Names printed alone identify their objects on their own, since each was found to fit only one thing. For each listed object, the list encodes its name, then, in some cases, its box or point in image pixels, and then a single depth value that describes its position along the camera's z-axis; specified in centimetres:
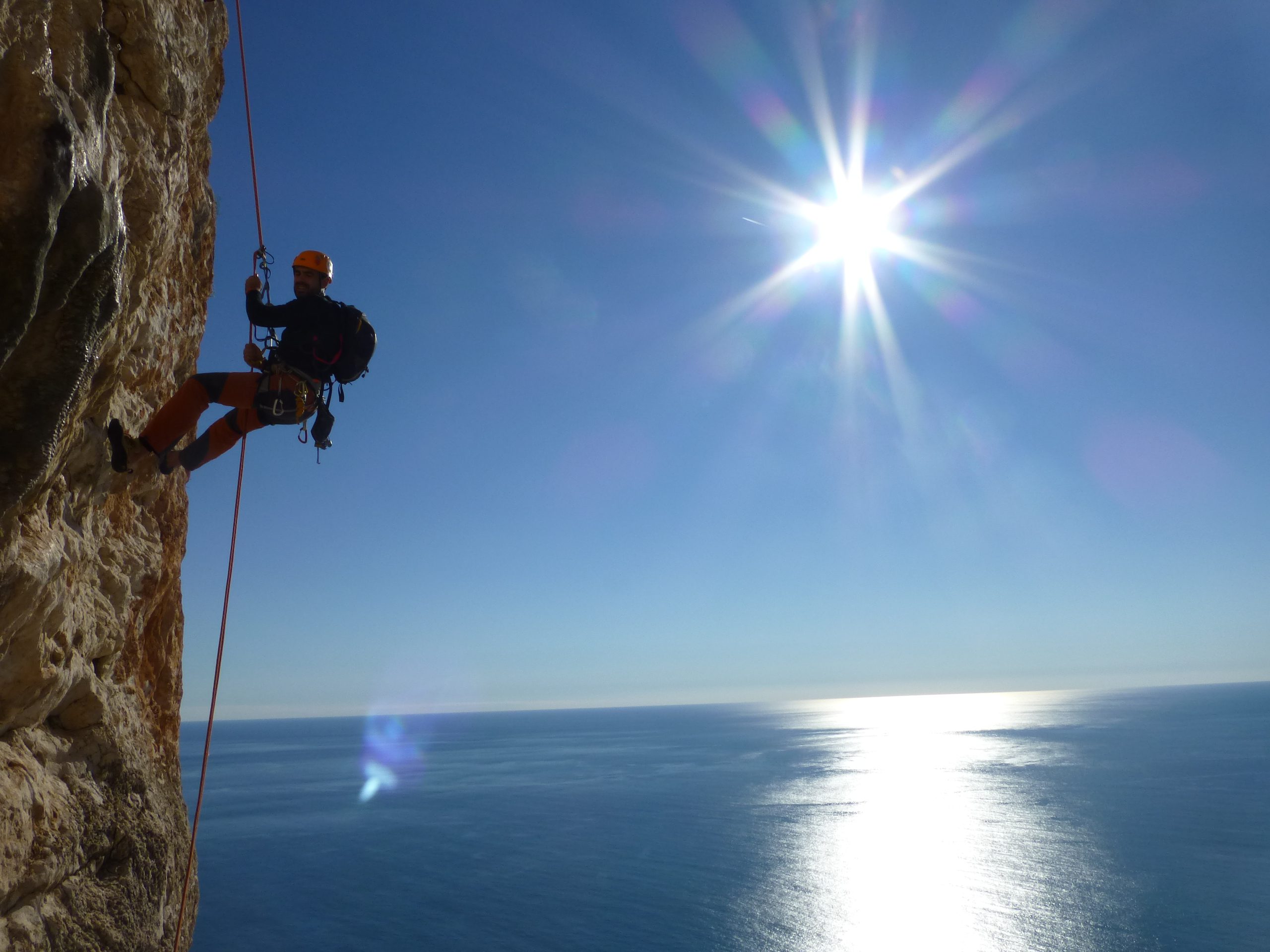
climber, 495
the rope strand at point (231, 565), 551
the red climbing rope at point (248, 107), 571
